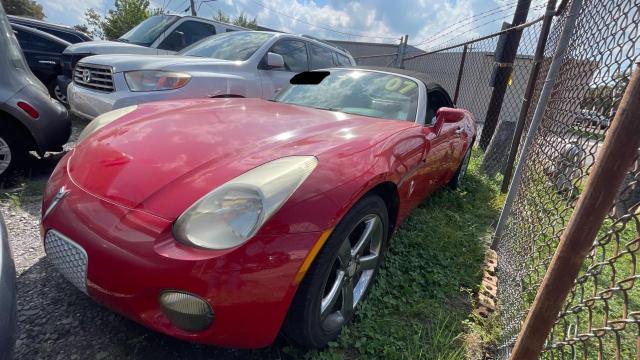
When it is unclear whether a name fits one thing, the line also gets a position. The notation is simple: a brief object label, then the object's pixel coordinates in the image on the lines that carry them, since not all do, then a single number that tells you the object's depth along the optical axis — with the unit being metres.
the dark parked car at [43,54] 5.86
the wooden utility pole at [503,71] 4.84
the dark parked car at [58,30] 7.04
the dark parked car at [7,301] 1.03
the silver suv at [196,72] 3.54
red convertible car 1.19
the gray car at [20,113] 2.73
